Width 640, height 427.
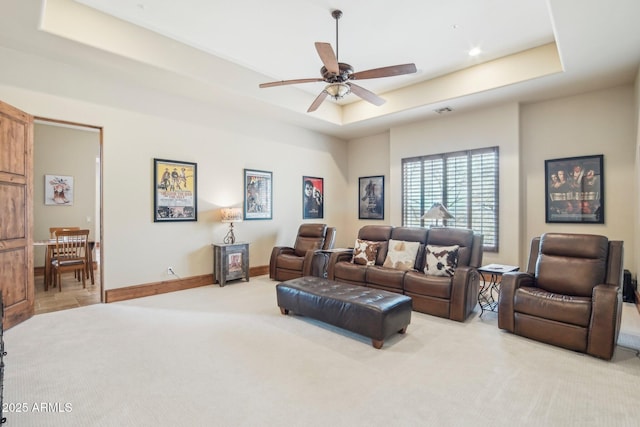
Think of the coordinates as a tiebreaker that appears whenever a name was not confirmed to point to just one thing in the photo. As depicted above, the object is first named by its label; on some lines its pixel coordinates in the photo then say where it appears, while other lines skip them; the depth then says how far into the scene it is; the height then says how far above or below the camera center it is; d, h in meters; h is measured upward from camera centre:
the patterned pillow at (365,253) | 4.82 -0.59
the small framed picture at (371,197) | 7.54 +0.41
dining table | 5.32 -0.77
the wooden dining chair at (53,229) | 6.32 -0.28
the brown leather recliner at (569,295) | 2.74 -0.79
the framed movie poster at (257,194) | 6.14 +0.40
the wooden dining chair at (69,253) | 5.27 -0.64
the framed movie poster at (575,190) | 4.82 +0.37
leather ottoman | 2.97 -0.94
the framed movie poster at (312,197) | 7.21 +0.39
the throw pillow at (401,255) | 4.45 -0.58
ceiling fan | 3.11 +1.51
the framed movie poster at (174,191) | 4.97 +0.39
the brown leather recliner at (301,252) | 5.55 -0.70
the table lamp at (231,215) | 5.46 -0.01
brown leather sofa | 3.74 -0.79
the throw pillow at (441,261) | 4.04 -0.60
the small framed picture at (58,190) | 6.64 +0.53
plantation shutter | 5.66 +0.50
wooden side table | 5.47 -0.83
